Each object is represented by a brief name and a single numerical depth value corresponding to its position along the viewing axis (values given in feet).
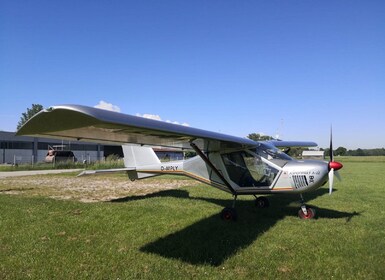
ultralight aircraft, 20.95
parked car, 128.06
